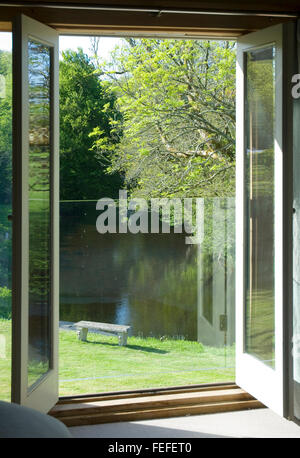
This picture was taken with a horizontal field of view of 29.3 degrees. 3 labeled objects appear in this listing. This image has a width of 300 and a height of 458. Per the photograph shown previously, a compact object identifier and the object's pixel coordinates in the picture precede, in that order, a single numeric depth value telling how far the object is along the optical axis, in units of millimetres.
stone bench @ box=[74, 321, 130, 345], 4117
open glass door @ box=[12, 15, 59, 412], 3168
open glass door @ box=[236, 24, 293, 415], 3480
